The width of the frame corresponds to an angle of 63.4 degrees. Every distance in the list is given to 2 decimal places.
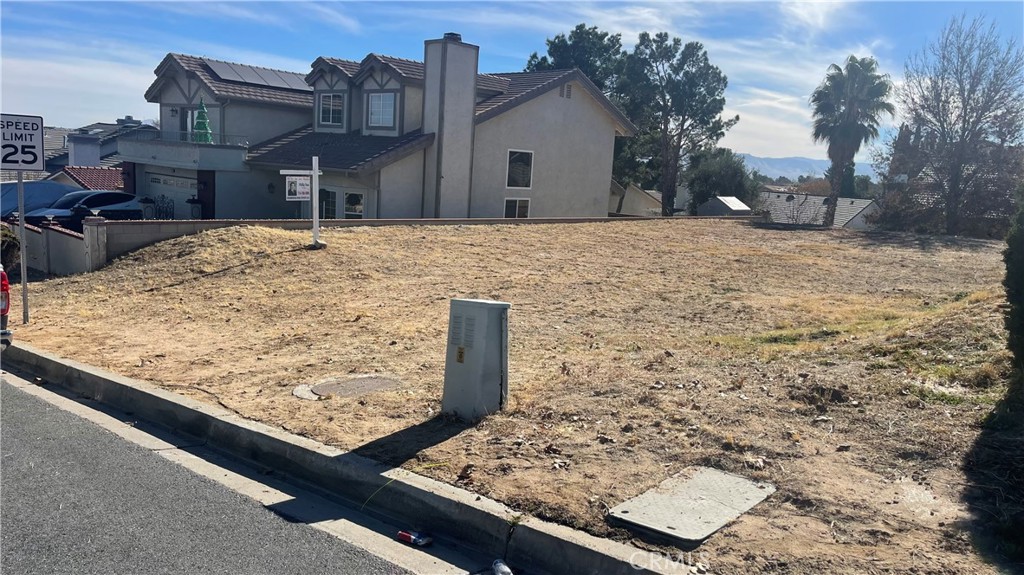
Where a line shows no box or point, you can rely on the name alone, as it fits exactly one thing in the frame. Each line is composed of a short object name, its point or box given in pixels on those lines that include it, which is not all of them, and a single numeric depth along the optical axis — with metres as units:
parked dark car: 25.92
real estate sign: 16.95
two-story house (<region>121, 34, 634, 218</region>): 28.22
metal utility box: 6.57
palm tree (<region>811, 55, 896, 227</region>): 40.84
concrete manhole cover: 7.64
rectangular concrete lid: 4.55
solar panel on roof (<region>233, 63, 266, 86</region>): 34.23
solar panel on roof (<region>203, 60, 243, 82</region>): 33.56
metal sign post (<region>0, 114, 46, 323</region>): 11.75
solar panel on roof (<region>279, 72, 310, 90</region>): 35.72
